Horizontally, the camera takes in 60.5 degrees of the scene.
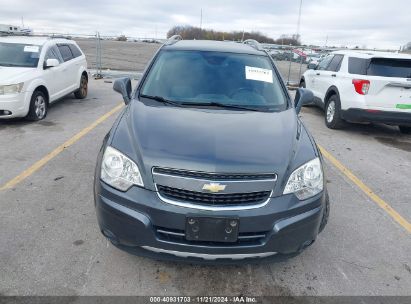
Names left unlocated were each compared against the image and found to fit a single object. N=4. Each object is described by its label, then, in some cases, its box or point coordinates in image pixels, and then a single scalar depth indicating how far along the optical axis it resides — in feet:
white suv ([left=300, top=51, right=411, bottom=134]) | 22.45
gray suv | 7.74
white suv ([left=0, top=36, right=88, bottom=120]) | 21.34
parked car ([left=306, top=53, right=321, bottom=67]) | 58.73
